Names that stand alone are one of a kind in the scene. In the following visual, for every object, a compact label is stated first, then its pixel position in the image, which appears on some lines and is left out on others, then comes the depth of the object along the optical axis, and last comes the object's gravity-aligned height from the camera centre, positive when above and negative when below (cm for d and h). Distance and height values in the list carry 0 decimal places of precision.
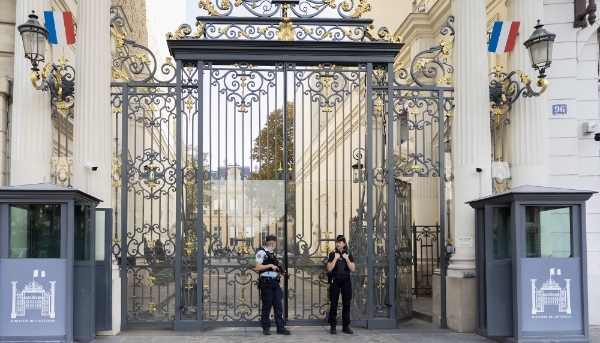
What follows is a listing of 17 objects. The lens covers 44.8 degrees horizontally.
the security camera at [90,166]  1162 +74
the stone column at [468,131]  1244 +139
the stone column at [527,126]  1230 +145
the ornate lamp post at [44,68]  1055 +229
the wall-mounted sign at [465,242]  1242 -53
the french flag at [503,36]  1233 +298
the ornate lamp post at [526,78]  1129 +225
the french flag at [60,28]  1148 +295
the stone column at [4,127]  1150 +138
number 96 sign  1302 +182
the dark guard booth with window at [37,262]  986 -68
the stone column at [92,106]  1171 +173
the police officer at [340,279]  1170 -109
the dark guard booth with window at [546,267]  1041 -82
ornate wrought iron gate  1220 +60
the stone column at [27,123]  1132 +141
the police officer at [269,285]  1162 -117
